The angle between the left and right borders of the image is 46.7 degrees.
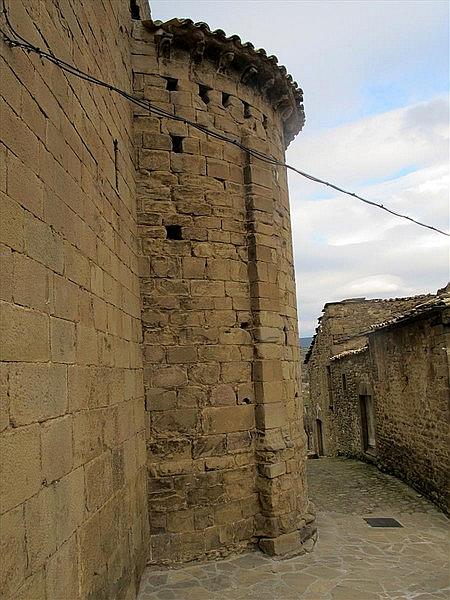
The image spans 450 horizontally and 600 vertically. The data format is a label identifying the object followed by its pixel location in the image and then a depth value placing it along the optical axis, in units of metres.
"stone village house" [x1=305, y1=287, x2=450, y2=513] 8.04
